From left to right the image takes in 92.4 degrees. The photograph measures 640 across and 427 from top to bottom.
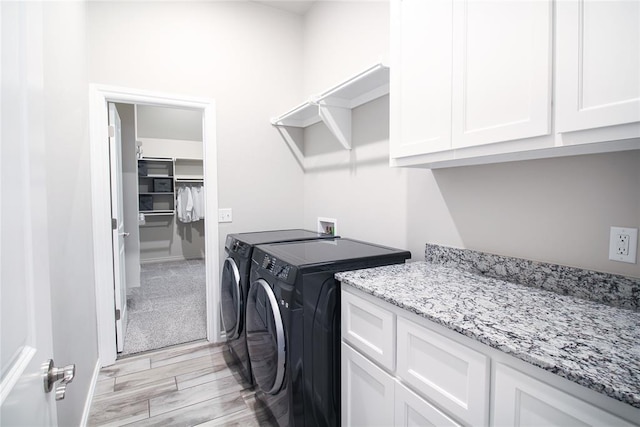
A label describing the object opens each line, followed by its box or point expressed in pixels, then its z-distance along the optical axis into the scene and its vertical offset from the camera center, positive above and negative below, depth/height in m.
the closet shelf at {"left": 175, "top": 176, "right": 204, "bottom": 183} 5.77 +0.43
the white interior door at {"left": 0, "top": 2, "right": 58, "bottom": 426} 0.49 -0.04
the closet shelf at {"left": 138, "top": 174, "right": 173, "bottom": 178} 5.47 +0.46
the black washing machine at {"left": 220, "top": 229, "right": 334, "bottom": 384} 1.90 -0.54
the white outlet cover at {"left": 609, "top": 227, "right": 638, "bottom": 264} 0.94 -0.14
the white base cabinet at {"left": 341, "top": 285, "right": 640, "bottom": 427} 0.67 -0.50
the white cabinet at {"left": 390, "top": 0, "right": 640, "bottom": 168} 0.76 +0.37
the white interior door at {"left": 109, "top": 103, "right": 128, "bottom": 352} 2.26 -0.18
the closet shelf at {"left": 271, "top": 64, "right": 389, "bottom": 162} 1.71 +0.67
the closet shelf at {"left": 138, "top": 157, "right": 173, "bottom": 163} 5.42 +0.76
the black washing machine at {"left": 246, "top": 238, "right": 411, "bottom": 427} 1.31 -0.59
